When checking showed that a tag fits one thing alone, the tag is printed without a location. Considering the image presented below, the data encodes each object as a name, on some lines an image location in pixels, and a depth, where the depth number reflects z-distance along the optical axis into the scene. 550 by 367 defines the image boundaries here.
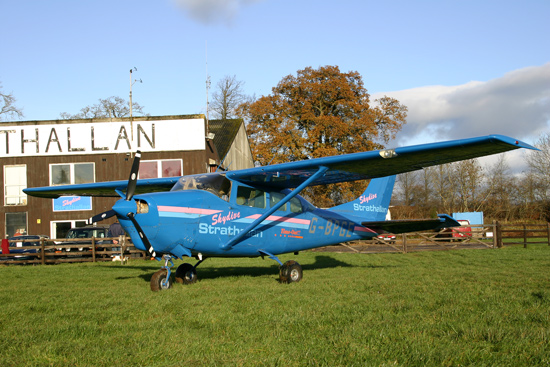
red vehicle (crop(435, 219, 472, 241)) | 29.43
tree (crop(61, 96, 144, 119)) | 57.25
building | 28.14
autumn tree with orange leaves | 36.00
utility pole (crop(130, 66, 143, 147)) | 28.19
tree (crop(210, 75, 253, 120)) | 56.19
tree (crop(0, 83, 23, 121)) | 45.69
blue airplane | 8.56
